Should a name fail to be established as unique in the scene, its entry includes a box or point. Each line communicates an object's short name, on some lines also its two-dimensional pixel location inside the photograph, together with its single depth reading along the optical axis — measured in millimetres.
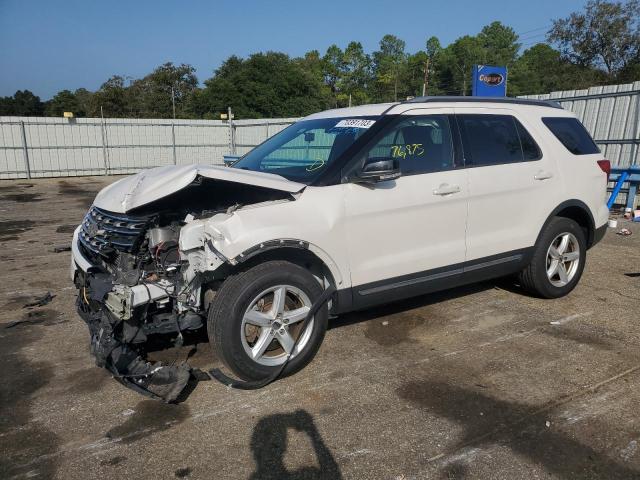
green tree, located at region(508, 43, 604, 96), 53625
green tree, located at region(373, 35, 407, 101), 85319
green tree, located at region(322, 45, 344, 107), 96062
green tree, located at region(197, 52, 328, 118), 52188
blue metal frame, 9906
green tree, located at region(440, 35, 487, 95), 76750
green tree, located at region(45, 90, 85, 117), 66181
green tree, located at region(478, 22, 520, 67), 93250
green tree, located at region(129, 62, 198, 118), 58219
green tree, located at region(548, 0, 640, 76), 49531
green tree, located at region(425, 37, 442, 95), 80169
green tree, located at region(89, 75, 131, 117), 57312
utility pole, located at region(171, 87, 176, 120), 57281
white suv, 3371
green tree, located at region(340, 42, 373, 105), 93750
